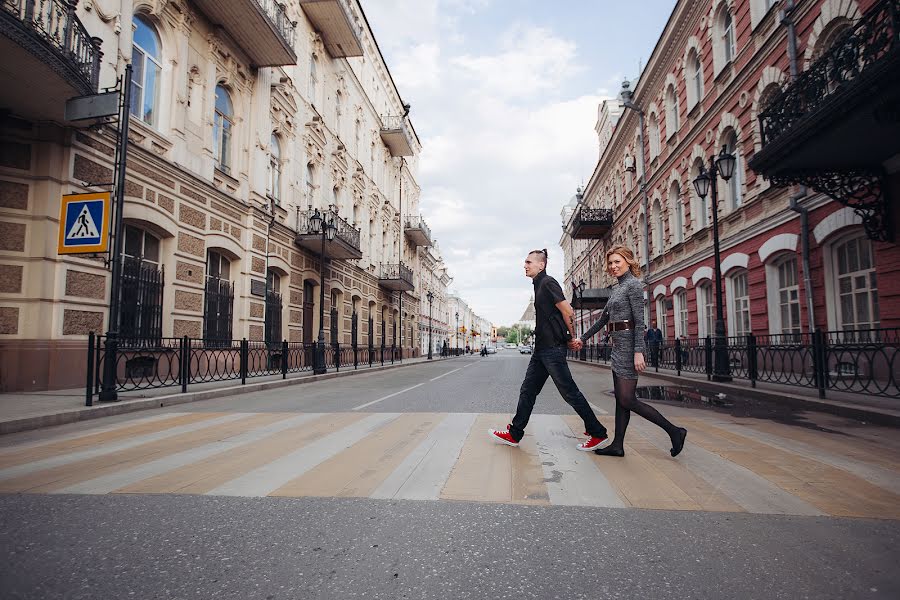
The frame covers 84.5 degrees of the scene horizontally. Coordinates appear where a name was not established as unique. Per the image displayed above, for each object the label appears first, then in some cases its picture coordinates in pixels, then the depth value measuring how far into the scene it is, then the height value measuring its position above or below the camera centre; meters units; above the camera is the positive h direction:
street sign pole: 8.08 +1.14
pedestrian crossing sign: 8.02 +1.97
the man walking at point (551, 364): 4.61 -0.22
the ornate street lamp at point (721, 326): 11.84 +0.34
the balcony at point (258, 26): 14.23 +9.65
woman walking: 4.27 -0.08
